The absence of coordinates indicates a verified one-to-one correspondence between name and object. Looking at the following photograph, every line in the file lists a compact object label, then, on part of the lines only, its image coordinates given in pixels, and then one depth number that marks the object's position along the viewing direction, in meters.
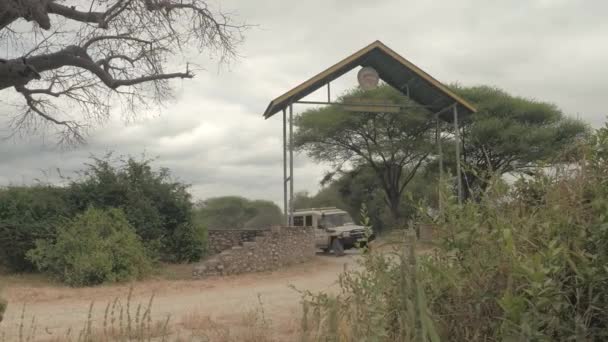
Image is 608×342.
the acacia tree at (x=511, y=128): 28.50
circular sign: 19.08
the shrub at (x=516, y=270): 2.40
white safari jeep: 25.42
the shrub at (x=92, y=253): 13.99
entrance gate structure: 18.11
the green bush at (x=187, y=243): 18.78
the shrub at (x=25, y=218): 15.74
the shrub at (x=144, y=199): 17.56
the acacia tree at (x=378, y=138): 30.55
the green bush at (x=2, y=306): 4.96
